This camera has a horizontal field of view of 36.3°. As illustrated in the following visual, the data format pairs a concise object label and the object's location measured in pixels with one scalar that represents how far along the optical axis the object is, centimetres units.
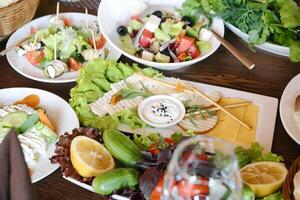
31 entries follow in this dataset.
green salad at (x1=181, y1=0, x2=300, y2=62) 125
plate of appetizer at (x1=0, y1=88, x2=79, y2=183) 99
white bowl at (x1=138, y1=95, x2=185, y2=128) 108
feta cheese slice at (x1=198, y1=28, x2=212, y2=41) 131
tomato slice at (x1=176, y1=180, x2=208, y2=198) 64
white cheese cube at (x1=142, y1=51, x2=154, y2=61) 125
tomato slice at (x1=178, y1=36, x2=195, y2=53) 128
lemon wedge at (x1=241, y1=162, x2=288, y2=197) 88
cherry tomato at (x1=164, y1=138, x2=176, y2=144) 98
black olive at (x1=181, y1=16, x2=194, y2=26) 134
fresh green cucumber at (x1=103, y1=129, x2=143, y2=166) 91
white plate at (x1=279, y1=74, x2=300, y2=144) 107
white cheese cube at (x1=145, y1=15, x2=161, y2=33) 129
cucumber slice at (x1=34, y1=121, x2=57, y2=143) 102
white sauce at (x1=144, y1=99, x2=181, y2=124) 110
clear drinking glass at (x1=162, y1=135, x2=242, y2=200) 63
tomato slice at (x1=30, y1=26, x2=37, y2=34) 133
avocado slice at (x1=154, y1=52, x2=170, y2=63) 125
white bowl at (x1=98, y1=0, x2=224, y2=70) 123
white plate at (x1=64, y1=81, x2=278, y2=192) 107
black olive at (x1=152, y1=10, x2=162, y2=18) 134
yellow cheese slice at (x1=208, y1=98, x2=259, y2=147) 108
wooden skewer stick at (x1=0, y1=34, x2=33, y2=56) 125
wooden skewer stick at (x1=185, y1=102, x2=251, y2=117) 111
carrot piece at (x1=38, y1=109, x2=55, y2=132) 104
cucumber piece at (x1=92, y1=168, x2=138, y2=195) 87
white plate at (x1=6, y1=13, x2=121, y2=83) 121
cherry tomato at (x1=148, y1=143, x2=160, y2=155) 92
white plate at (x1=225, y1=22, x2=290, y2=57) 128
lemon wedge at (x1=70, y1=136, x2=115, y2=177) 91
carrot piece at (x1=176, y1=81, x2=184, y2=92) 117
